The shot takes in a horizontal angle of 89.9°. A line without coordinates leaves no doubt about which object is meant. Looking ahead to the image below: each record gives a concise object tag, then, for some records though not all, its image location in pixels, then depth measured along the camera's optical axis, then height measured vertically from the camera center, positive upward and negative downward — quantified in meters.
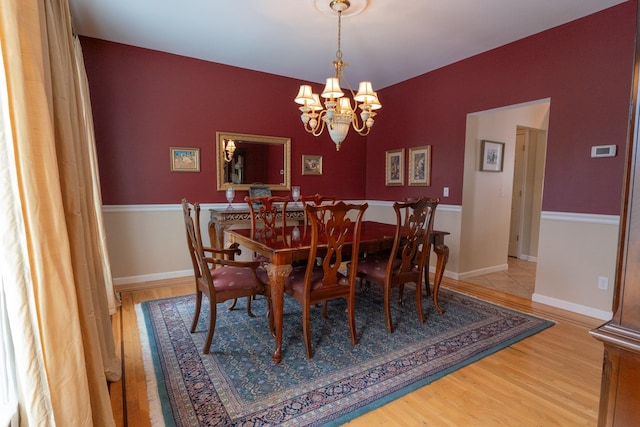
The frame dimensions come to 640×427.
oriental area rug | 1.68 -1.17
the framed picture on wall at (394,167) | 4.78 +0.26
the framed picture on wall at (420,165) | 4.38 +0.27
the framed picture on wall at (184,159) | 3.87 +0.29
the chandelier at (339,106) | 2.62 +0.65
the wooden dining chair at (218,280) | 2.16 -0.70
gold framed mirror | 4.16 +0.30
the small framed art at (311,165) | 4.82 +0.29
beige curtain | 0.96 -0.17
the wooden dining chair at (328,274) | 2.11 -0.64
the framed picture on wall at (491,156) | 4.14 +0.39
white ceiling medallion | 2.62 +1.49
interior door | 5.32 -0.17
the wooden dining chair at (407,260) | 2.54 -0.65
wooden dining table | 2.08 -0.46
